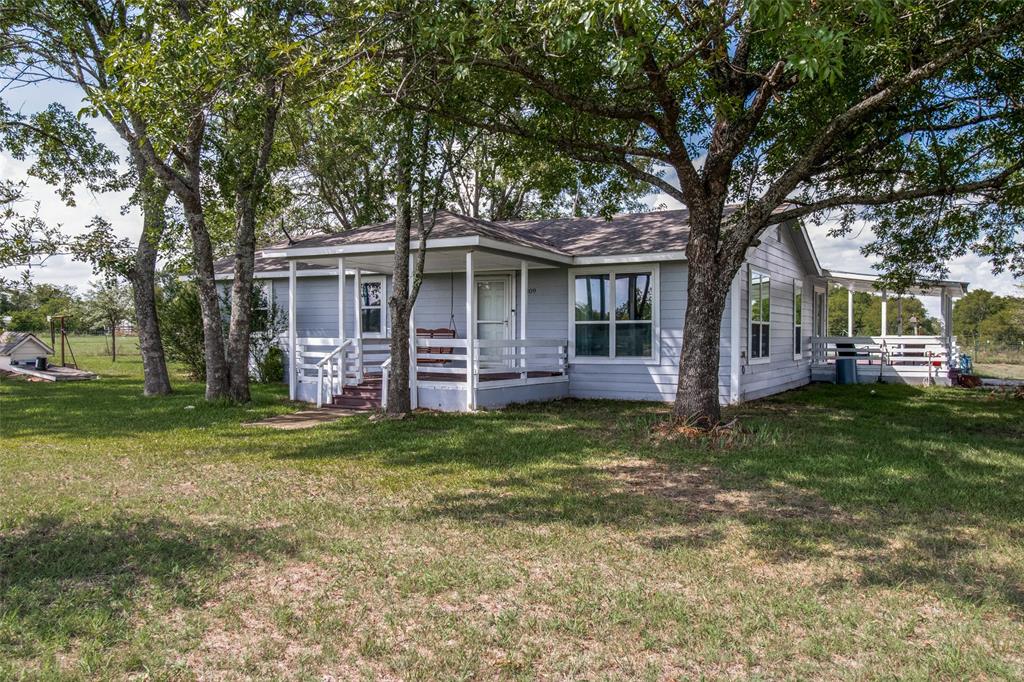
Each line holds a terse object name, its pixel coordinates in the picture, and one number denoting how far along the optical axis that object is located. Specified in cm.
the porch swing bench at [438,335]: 1409
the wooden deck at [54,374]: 1700
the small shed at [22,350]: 1884
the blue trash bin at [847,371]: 1731
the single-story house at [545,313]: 1197
